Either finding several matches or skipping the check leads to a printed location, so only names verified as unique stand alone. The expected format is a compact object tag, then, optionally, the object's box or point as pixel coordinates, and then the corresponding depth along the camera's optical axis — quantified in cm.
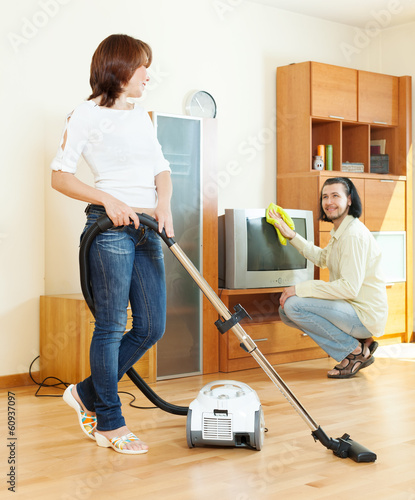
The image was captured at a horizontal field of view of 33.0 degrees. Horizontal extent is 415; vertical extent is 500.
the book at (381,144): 536
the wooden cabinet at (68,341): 354
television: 412
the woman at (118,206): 229
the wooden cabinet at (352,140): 482
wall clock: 448
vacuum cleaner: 227
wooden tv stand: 412
